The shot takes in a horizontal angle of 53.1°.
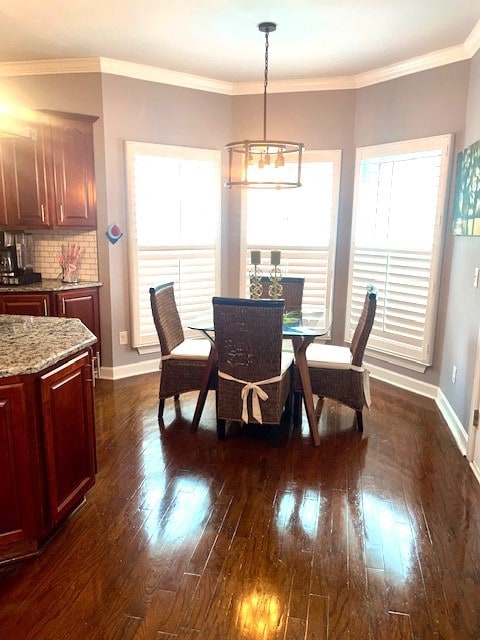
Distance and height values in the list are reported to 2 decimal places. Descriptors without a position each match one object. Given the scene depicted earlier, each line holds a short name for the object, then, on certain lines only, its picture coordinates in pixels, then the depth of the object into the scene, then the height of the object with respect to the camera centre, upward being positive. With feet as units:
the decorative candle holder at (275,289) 12.31 -1.46
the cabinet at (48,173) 13.08 +1.49
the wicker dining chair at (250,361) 9.45 -2.62
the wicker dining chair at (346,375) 10.93 -3.24
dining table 10.52 -2.61
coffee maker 13.39 -0.87
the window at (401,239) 12.91 -0.14
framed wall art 10.39 +0.95
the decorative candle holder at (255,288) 12.28 -1.42
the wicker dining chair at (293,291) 13.89 -1.68
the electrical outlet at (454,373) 11.72 -3.34
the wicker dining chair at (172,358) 11.43 -3.01
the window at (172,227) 14.51 +0.11
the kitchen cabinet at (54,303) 12.88 -2.02
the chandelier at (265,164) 9.65 +1.39
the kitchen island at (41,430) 6.41 -2.87
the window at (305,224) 15.24 +0.27
